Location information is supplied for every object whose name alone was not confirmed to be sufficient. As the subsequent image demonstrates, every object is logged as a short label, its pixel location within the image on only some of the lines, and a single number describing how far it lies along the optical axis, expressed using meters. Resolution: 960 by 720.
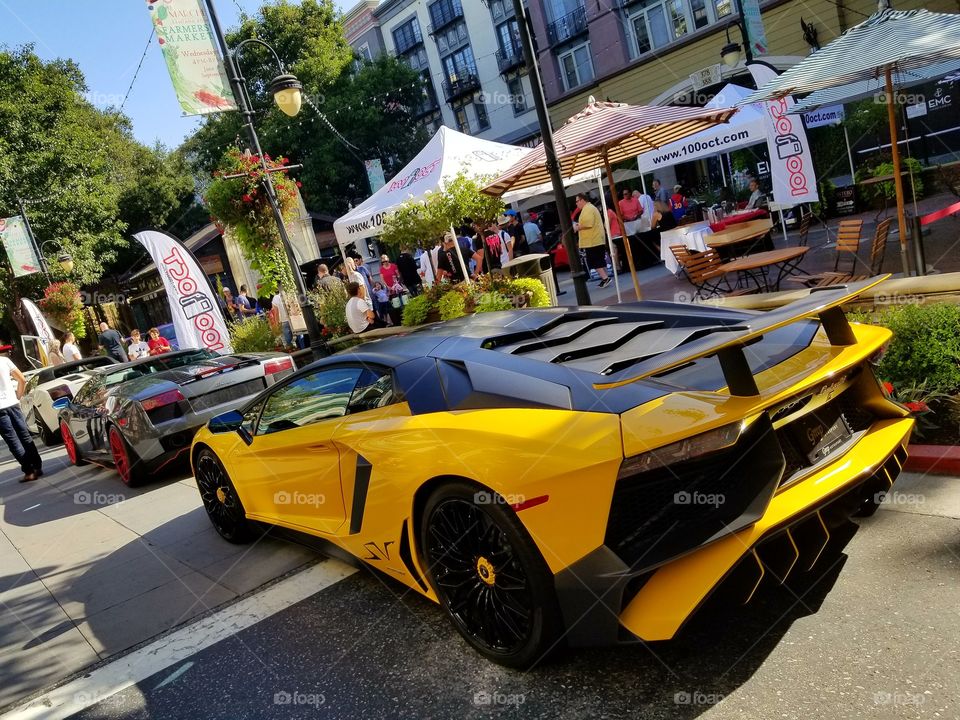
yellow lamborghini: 2.36
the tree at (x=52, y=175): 27.67
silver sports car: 7.25
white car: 12.54
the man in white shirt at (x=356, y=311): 10.35
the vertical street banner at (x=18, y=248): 21.47
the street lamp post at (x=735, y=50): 16.19
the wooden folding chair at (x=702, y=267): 9.46
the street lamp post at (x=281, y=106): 9.61
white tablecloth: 11.51
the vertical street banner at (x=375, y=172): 27.94
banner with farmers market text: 9.32
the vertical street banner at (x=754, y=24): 16.14
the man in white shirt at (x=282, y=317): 12.83
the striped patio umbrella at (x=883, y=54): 6.42
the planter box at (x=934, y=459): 3.77
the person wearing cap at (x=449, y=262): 13.46
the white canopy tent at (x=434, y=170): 11.12
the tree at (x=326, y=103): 35.25
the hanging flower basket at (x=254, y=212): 12.28
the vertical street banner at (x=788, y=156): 10.70
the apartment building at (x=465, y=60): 36.22
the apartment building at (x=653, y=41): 20.53
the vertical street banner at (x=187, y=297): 11.80
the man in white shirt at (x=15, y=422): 8.23
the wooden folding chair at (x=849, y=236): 7.91
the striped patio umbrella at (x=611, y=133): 7.30
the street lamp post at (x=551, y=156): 6.89
